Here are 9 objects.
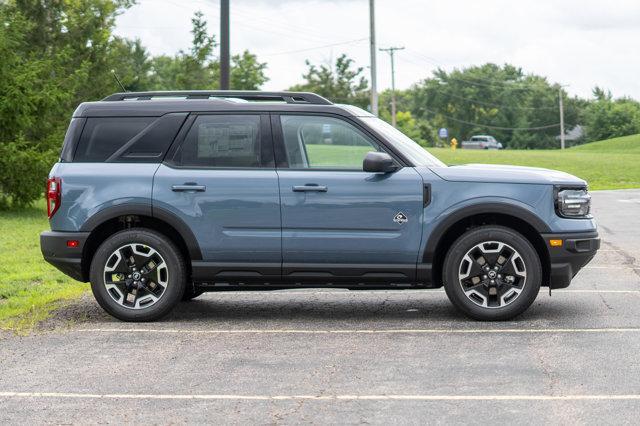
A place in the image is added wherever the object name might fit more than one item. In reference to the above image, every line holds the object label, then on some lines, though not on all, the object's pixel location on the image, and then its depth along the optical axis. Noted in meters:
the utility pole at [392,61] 107.36
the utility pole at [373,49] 50.56
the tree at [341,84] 92.56
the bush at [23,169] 22.00
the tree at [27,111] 22.19
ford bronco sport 8.95
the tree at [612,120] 129.25
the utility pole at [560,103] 122.81
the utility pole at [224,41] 20.25
